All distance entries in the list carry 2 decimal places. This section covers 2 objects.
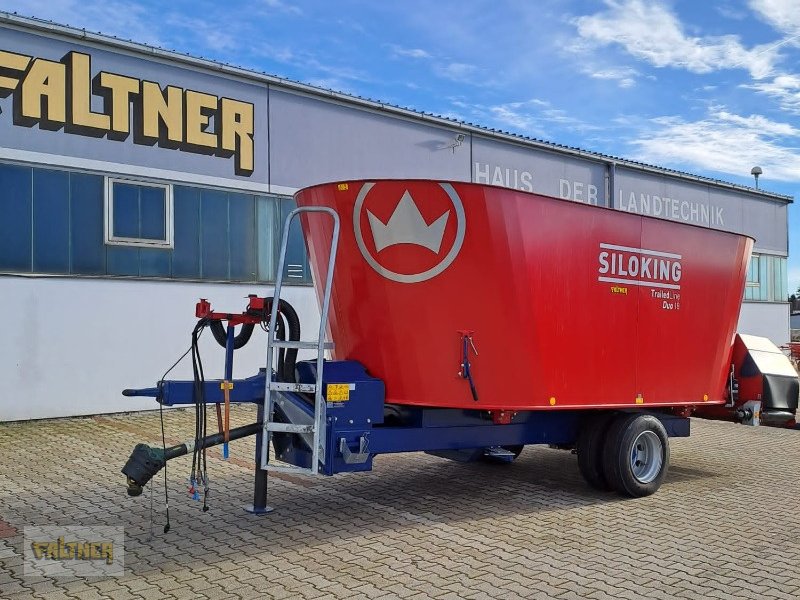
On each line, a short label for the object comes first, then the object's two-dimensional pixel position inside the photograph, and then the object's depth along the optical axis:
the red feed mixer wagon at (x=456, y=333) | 6.13
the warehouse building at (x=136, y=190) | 11.38
